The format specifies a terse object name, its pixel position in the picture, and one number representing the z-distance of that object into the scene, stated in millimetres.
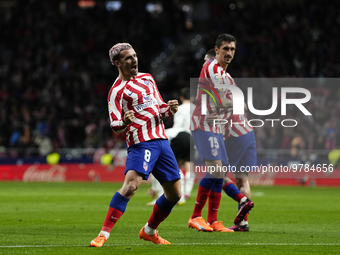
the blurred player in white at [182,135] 21945
